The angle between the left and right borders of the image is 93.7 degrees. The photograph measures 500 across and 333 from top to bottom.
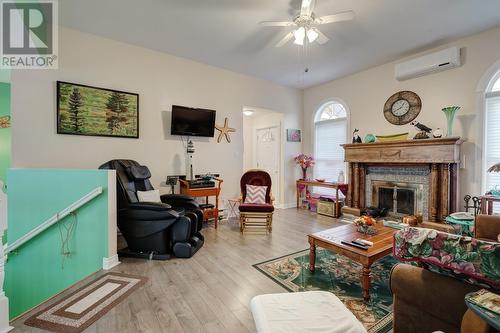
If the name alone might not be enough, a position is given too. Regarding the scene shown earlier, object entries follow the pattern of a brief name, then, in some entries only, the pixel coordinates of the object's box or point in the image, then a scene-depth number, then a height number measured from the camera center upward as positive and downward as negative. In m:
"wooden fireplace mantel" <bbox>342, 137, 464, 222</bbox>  3.58 +0.07
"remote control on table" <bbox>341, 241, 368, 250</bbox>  2.21 -0.79
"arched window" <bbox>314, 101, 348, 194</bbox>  5.48 +0.59
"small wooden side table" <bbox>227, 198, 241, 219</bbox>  4.96 -0.98
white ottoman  1.16 -0.82
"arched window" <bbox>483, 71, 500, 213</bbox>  3.40 +0.47
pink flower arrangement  5.93 +0.06
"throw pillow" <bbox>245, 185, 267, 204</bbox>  4.33 -0.60
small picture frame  6.02 +0.73
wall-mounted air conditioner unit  3.63 +1.67
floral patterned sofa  1.06 -0.58
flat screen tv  4.18 +0.76
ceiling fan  2.49 +1.61
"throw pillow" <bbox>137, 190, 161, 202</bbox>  3.23 -0.48
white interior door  6.12 +0.29
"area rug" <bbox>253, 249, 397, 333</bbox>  1.86 -1.19
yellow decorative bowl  4.20 +0.50
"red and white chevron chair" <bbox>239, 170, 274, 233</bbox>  3.93 -0.71
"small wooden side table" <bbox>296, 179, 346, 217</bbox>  4.96 -0.50
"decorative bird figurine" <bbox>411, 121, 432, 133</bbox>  3.87 +0.61
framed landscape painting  3.28 +0.75
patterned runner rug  1.71 -1.19
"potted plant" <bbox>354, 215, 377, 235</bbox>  2.63 -0.70
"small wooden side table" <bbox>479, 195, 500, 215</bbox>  3.15 -0.55
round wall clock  4.20 +1.06
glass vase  3.61 +0.78
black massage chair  2.84 -0.82
